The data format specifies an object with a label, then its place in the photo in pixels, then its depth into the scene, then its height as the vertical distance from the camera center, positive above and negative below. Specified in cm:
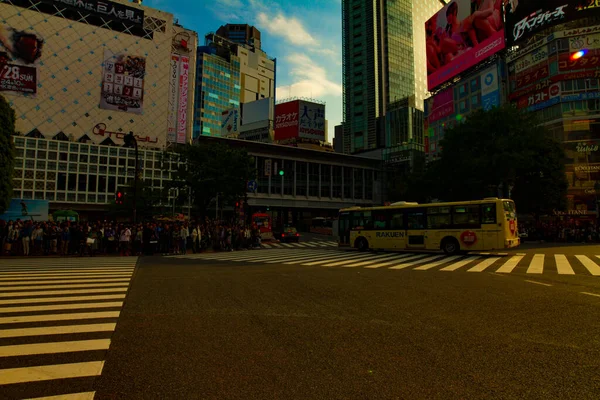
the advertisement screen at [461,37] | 5206 +2859
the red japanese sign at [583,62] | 4234 +1810
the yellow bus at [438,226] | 1780 -26
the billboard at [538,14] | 4203 +2476
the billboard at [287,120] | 7066 +1979
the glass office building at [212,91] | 10388 +3825
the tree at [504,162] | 3109 +516
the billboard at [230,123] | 8987 +2457
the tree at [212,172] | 3092 +424
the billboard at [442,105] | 6450 +2080
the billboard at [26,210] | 2667 +100
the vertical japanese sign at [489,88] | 5272 +1933
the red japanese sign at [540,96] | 4353 +1529
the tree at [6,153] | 2480 +483
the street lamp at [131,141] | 2025 +457
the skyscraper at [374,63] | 10450 +4605
